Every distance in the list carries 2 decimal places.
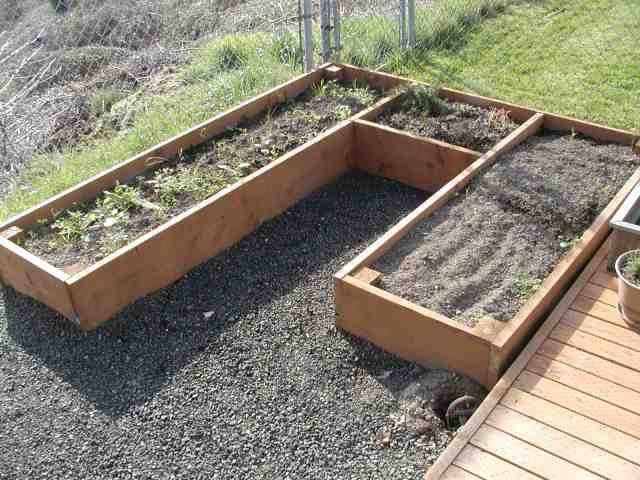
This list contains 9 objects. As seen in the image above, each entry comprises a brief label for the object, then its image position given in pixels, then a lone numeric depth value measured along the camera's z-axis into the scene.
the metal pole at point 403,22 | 7.16
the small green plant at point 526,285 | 3.73
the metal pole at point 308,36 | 6.16
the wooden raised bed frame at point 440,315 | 3.43
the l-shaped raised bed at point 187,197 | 4.06
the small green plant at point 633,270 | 3.61
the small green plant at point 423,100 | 5.55
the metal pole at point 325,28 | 6.49
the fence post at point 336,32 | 6.61
